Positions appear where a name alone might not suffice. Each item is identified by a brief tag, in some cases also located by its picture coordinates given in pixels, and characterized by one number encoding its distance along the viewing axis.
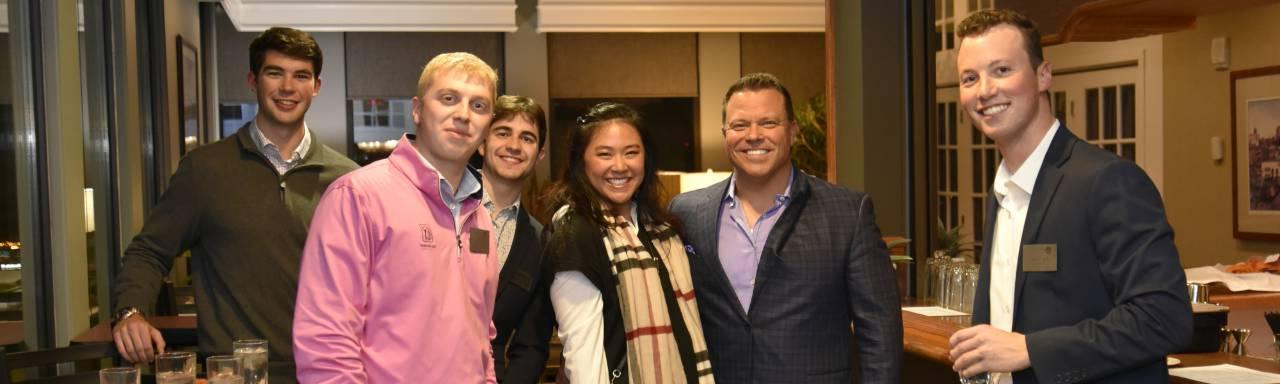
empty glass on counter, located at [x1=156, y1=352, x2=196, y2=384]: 2.53
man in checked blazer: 2.87
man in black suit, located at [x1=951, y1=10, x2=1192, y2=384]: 1.95
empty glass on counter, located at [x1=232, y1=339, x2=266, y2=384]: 2.50
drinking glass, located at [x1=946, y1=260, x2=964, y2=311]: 3.93
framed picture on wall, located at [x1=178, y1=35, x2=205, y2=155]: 7.73
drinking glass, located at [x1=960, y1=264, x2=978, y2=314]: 3.85
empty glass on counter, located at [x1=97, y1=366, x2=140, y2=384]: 2.39
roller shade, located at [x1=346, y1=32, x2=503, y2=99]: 10.49
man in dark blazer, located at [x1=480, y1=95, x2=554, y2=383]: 3.00
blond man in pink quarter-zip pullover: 2.38
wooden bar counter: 3.15
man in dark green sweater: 3.33
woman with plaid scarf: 2.82
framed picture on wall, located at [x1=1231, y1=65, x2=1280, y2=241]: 5.60
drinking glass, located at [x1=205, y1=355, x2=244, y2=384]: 2.42
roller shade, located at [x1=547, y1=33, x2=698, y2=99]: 10.67
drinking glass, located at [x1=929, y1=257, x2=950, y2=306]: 4.05
